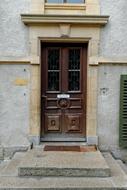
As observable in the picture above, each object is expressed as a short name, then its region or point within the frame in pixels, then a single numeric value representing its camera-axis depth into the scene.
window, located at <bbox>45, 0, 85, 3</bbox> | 4.00
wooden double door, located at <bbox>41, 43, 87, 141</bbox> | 4.07
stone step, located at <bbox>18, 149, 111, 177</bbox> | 3.08
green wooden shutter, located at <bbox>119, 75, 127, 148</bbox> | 3.91
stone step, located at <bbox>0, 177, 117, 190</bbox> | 2.85
